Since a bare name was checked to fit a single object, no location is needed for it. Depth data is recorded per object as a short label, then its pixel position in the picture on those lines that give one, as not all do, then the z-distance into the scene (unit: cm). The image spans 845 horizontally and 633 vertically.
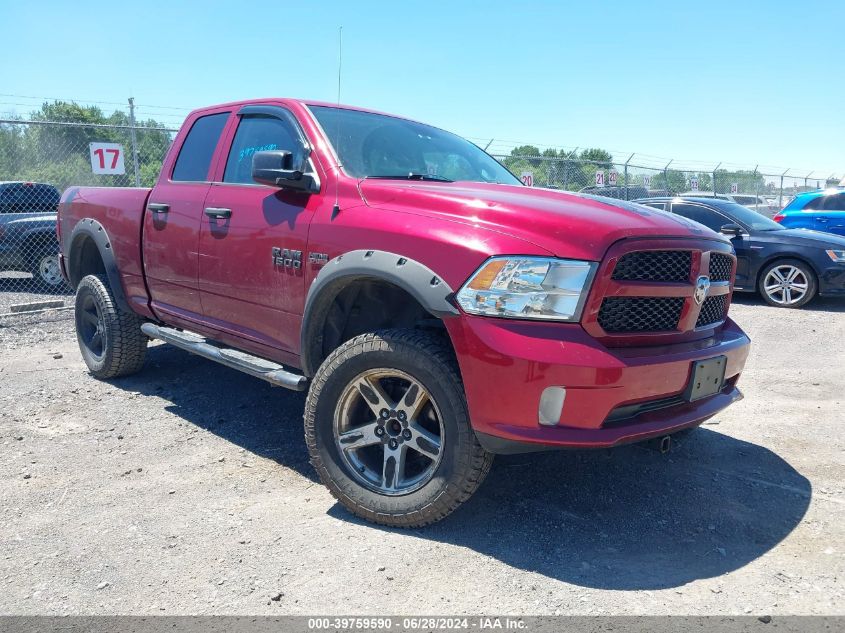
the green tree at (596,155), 3419
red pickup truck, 278
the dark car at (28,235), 1046
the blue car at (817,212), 1216
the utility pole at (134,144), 1091
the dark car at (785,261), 936
